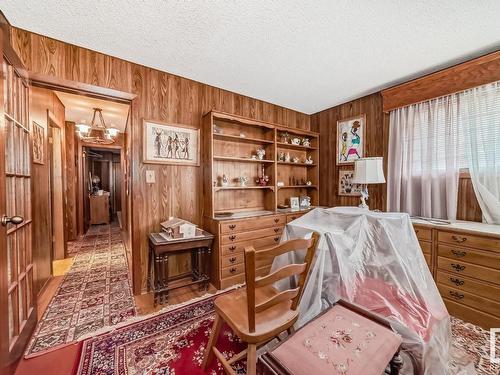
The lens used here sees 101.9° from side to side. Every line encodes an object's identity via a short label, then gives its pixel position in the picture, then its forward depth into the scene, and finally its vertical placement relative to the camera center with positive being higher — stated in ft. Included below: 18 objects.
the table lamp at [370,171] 8.35 +0.52
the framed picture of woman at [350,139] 10.44 +2.40
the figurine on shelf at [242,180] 10.05 +0.24
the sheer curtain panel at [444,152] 6.79 +1.18
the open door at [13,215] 3.84 -0.62
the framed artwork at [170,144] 7.82 +1.72
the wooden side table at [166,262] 6.93 -2.91
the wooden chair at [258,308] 3.23 -2.53
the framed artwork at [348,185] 10.58 -0.06
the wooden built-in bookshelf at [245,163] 8.75 +1.12
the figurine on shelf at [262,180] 10.57 +0.25
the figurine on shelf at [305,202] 12.01 -1.05
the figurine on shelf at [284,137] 11.53 +2.70
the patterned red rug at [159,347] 4.51 -4.06
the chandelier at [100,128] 11.34 +3.41
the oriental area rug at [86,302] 5.56 -4.04
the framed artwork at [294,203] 11.34 -1.07
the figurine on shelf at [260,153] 10.45 +1.64
